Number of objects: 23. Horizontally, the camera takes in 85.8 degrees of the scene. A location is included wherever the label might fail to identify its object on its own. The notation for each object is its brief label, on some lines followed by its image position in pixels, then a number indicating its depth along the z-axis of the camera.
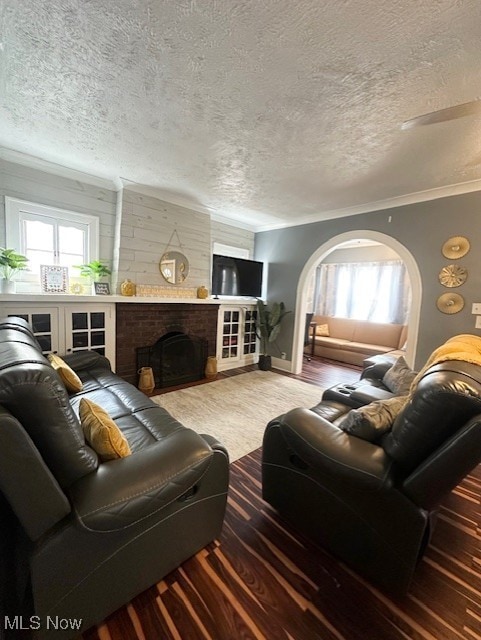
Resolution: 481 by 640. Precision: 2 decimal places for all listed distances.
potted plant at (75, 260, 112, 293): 2.96
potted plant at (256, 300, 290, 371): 4.42
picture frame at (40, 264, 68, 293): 2.67
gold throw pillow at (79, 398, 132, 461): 1.08
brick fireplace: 3.13
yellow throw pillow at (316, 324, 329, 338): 6.08
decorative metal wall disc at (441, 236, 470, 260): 2.83
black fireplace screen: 3.41
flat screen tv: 4.12
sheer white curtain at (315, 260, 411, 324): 5.32
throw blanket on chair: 1.16
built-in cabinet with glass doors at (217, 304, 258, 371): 4.27
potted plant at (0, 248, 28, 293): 2.39
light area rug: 2.42
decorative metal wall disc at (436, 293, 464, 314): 2.87
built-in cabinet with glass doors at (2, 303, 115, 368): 2.53
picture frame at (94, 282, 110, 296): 3.08
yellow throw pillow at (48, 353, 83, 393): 1.91
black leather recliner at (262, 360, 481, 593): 0.95
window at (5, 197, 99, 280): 2.66
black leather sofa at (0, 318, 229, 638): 0.77
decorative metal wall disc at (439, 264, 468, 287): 2.84
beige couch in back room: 5.08
